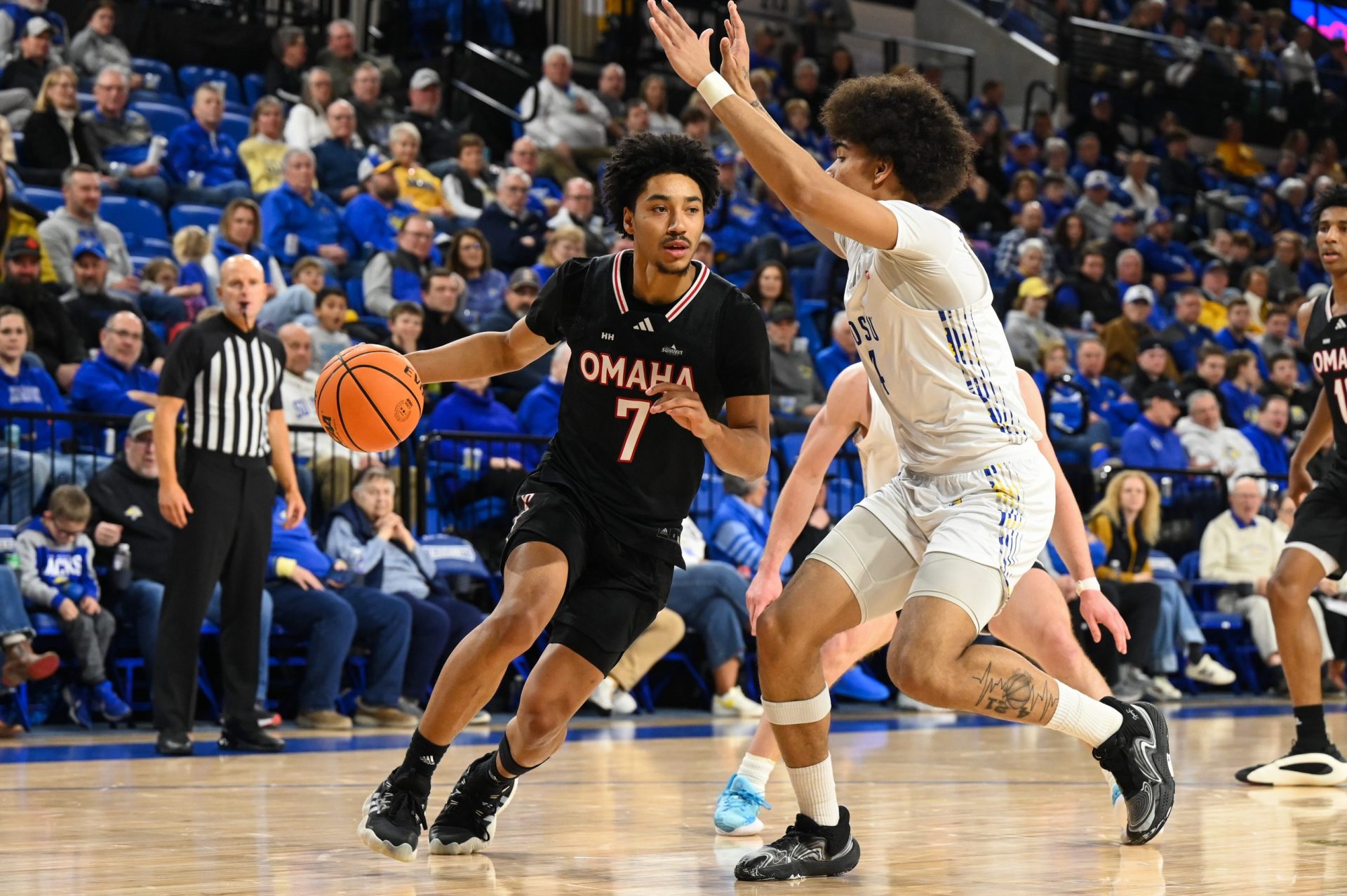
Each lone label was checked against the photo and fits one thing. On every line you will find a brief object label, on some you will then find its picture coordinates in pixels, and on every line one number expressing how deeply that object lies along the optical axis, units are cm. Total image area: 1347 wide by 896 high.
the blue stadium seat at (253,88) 1402
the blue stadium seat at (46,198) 1089
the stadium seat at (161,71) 1330
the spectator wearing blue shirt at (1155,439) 1254
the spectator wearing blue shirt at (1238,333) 1566
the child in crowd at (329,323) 1002
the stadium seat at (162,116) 1235
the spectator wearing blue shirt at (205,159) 1164
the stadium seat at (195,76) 1357
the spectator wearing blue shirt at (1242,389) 1422
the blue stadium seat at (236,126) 1281
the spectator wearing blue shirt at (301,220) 1146
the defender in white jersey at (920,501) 407
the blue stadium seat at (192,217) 1148
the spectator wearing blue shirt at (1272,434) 1352
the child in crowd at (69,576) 799
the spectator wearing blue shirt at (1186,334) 1527
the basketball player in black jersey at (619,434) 439
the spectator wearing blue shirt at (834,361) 1232
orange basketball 441
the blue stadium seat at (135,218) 1115
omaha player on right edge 638
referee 733
